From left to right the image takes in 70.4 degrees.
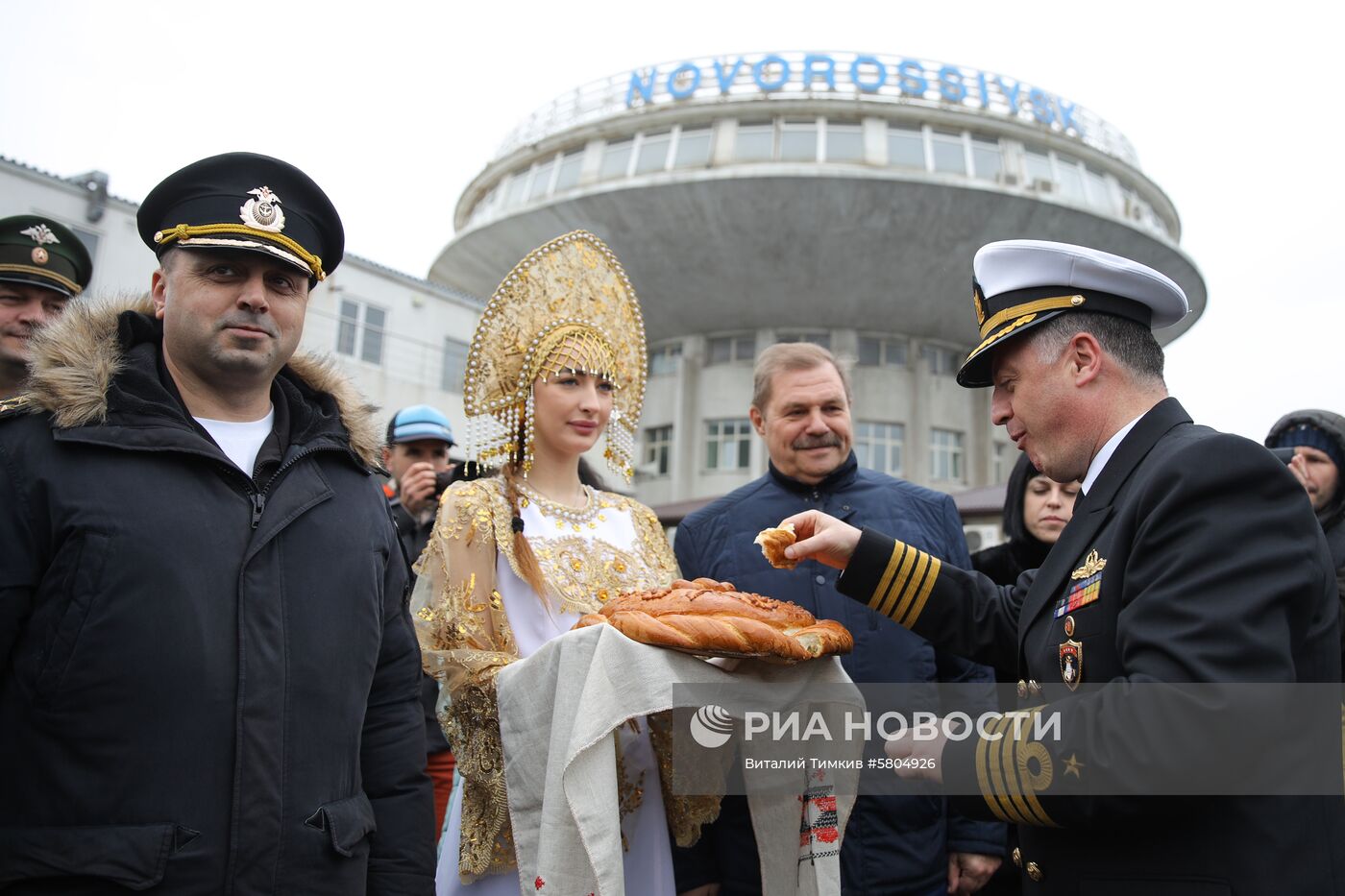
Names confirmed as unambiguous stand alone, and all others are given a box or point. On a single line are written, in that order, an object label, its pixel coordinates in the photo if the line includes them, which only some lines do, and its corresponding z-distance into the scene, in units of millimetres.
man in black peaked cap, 1897
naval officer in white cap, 1774
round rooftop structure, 26984
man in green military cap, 3766
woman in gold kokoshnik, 2797
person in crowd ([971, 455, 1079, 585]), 3953
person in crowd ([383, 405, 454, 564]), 5094
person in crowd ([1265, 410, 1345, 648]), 4379
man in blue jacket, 3061
